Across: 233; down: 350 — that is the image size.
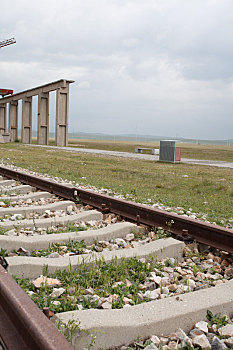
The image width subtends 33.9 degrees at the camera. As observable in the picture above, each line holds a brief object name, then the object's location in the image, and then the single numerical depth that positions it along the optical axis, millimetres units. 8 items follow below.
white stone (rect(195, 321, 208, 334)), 2271
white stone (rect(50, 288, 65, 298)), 2623
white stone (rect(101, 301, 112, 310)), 2492
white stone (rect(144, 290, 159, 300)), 2709
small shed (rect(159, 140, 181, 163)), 19234
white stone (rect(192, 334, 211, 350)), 2092
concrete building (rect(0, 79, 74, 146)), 34125
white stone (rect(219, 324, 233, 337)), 2230
